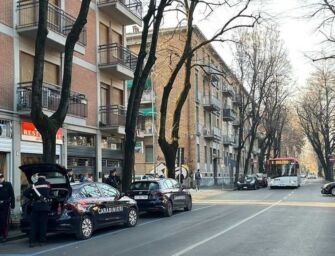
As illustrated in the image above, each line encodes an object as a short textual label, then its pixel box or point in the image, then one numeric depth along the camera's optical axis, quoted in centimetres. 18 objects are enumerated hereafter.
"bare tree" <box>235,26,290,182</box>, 4762
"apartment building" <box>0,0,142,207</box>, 2006
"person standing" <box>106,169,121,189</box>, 2184
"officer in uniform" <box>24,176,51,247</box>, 1275
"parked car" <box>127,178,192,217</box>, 1909
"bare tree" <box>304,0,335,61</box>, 2323
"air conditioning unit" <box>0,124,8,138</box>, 1950
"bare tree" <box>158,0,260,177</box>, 2698
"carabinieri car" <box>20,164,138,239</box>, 1322
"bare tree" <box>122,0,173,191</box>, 2216
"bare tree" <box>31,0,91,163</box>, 1602
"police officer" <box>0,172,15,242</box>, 1370
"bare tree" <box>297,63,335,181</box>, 5139
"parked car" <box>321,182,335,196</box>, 3225
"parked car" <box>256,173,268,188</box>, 5151
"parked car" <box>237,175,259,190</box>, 4647
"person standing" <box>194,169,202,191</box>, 4175
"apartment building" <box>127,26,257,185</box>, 4950
